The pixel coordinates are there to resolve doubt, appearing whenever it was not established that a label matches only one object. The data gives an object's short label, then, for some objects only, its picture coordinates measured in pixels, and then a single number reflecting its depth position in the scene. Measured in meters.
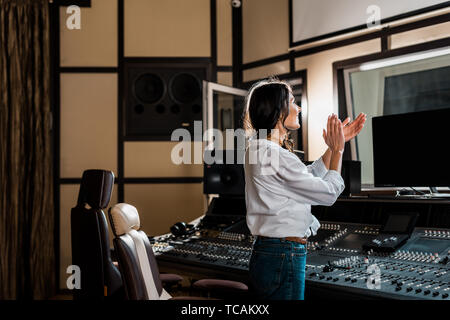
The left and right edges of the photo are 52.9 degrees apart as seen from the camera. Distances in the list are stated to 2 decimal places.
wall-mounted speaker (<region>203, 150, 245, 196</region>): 3.23
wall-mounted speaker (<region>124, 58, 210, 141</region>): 4.46
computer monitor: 2.31
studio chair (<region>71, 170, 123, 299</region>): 2.34
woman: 1.64
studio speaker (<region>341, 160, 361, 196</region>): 2.65
